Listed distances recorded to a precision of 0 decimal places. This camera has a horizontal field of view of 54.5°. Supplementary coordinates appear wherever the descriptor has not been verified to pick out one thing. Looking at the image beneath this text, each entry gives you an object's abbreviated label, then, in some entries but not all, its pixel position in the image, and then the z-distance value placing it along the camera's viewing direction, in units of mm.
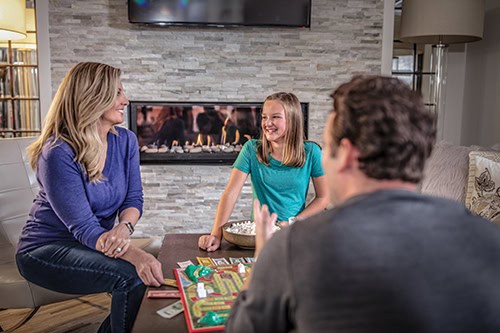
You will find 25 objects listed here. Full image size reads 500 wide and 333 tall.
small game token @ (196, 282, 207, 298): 1157
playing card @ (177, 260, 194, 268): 1413
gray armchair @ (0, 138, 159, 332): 1840
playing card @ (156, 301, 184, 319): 1092
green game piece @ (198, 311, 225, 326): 1019
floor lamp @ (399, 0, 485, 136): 3254
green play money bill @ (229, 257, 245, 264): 1443
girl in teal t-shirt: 1952
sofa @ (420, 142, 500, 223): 1957
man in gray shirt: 625
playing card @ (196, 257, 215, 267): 1419
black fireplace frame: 3545
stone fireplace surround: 3461
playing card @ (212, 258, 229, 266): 1429
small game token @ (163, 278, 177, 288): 1270
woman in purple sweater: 1557
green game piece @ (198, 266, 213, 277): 1294
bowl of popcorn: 1559
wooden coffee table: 1039
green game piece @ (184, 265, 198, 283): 1270
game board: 1044
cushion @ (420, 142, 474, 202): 2199
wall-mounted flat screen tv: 3363
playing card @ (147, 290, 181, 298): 1193
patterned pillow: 1923
